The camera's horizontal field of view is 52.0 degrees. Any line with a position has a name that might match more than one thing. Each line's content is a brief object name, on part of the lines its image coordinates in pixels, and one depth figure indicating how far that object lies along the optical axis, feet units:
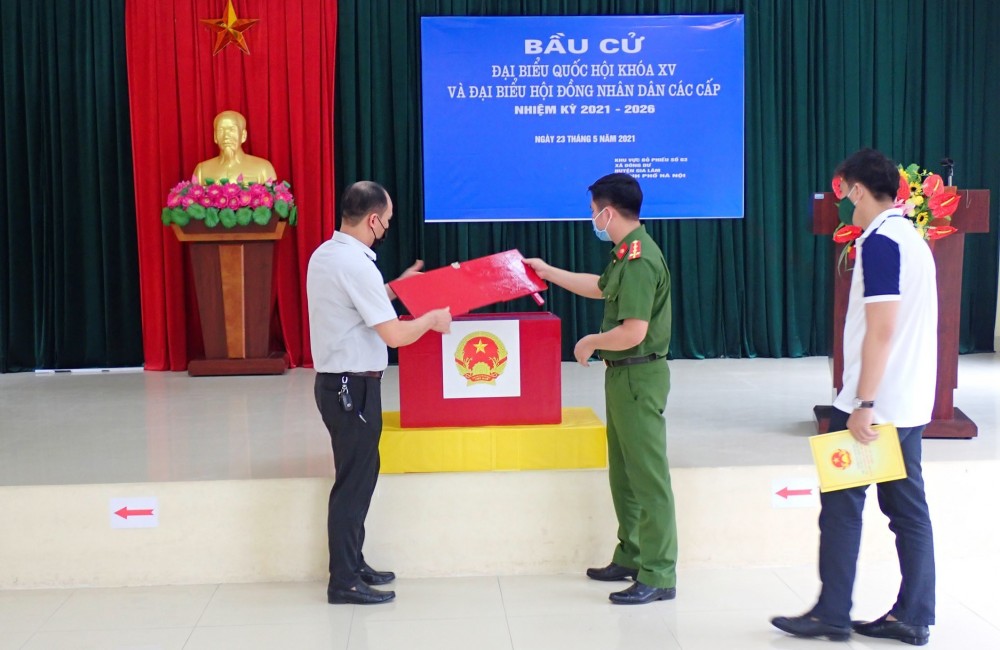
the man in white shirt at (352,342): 9.81
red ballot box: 11.19
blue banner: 21.33
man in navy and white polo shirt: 8.21
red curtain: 21.15
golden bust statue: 20.31
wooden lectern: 13.09
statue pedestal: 19.99
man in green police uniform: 9.66
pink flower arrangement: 19.53
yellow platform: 11.27
